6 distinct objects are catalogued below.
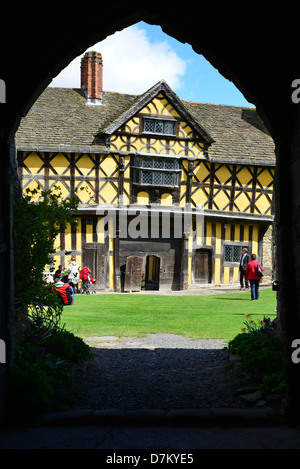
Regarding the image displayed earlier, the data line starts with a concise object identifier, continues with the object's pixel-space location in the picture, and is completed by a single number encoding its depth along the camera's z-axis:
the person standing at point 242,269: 19.10
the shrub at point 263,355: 5.00
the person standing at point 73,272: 17.38
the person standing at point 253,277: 14.71
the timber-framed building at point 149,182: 19.80
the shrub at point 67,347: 6.29
